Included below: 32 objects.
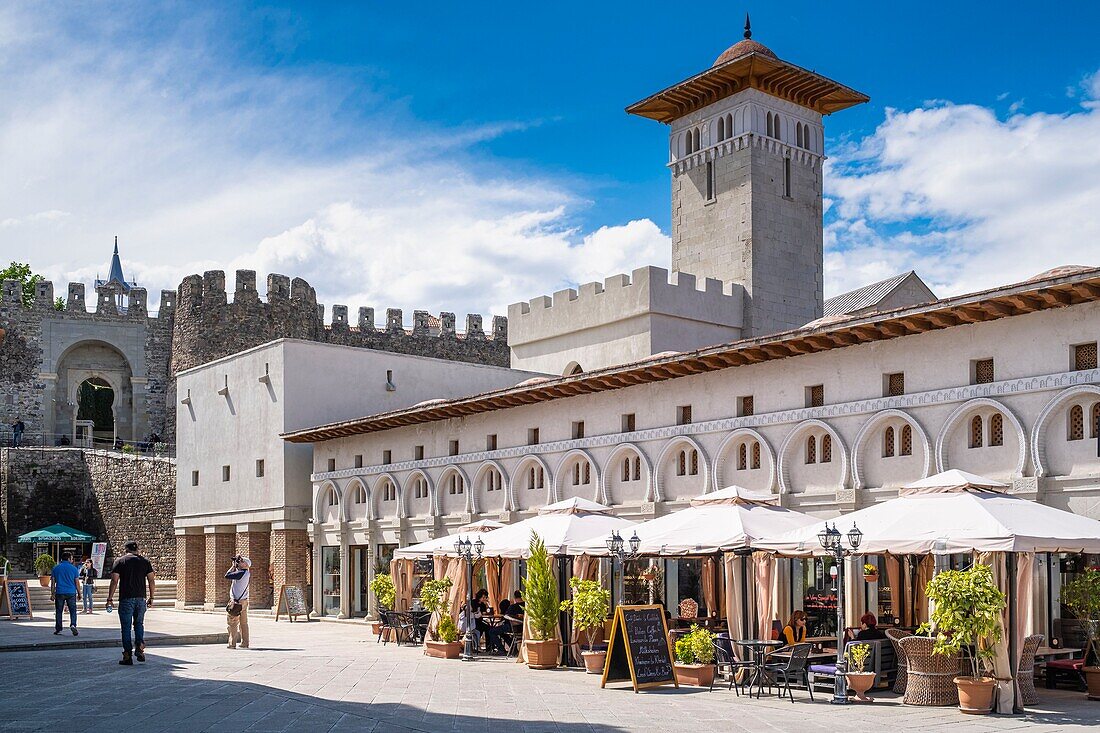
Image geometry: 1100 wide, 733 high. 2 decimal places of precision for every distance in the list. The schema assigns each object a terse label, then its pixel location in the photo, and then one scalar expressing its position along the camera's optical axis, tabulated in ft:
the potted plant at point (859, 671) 46.73
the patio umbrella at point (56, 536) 141.90
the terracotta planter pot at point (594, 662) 56.54
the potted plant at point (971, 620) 42.34
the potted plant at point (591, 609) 56.80
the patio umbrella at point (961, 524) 42.52
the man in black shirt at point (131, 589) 54.08
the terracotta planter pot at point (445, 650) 65.46
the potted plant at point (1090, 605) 45.21
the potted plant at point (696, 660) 51.98
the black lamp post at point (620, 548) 55.16
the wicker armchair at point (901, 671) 47.57
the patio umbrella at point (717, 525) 52.85
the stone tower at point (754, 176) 112.88
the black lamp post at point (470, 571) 65.41
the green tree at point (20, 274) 209.67
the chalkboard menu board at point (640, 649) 50.24
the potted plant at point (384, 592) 80.23
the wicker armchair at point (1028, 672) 43.98
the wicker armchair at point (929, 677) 44.68
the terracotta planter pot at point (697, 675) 51.90
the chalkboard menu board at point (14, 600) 91.97
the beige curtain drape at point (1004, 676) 42.73
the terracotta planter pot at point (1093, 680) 45.55
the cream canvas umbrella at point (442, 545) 70.38
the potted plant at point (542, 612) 59.62
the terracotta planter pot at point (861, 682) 46.70
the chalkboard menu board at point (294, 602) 100.89
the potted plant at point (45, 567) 132.05
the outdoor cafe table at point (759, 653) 48.57
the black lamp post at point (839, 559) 46.03
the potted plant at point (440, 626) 65.67
